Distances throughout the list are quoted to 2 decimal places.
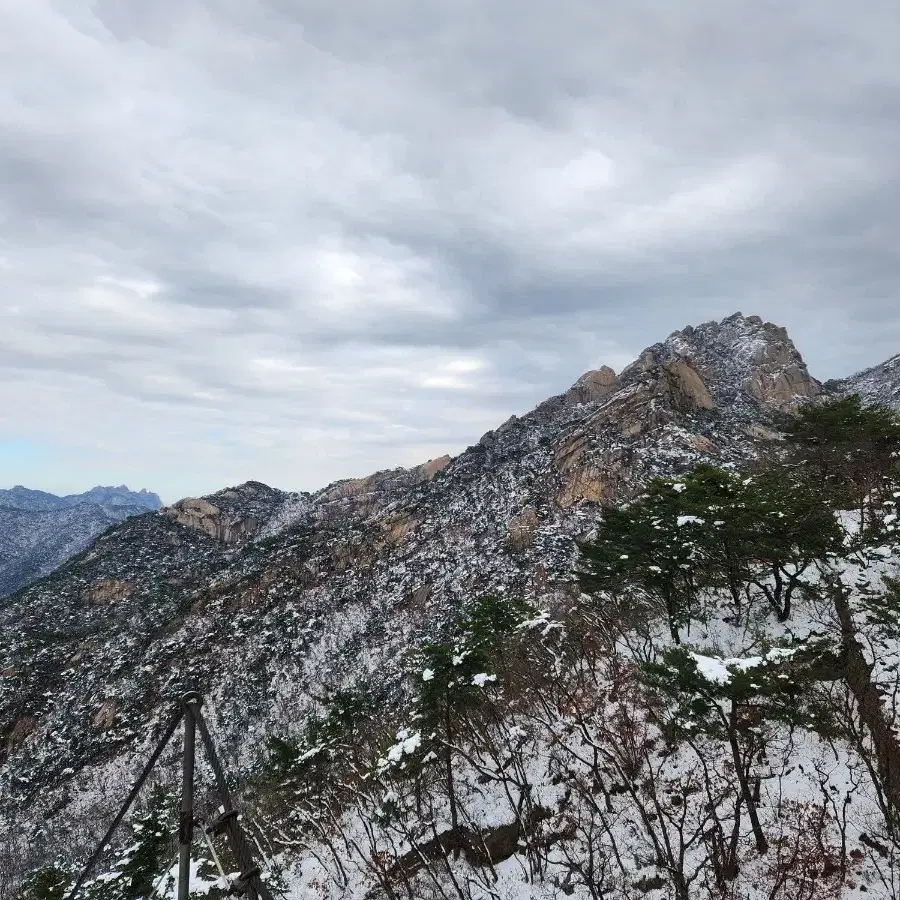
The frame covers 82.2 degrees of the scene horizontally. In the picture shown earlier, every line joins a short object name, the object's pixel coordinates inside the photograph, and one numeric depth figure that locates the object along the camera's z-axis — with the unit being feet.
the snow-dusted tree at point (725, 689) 37.18
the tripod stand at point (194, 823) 20.42
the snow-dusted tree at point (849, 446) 103.14
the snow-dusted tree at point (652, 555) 76.89
